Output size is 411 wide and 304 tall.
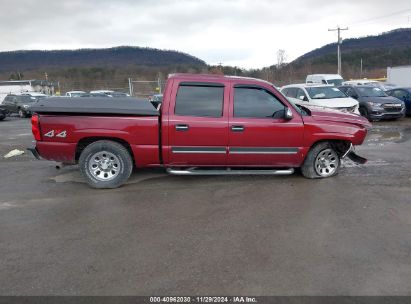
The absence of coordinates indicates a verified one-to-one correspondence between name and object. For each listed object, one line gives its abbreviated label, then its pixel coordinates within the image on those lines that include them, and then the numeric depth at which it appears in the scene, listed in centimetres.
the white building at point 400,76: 3855
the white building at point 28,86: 4789
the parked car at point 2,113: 2155
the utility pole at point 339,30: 5221
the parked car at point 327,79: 2881
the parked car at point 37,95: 2598
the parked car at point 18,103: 2412
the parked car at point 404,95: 1706
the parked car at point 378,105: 1505
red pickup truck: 587
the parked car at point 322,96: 1322
